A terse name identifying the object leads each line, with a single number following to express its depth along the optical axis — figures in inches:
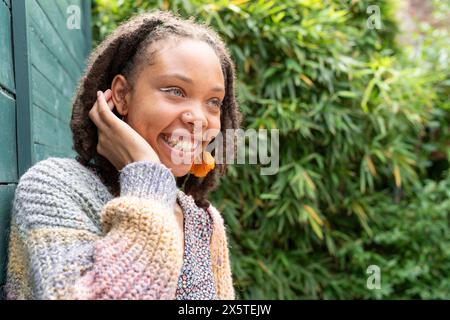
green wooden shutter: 55.8
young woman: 49.1
